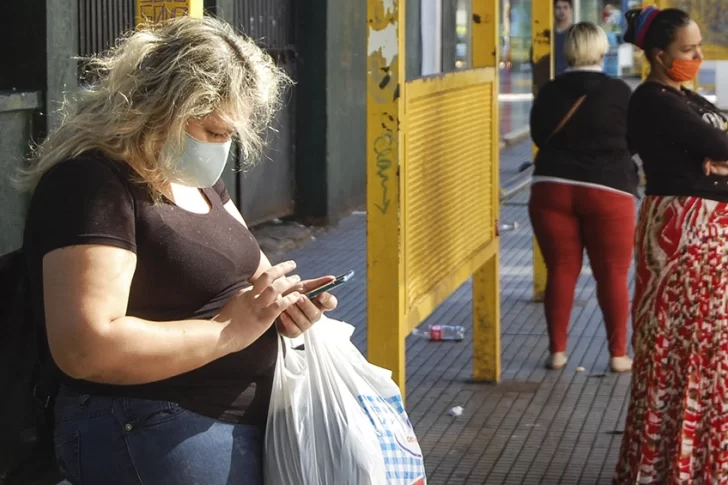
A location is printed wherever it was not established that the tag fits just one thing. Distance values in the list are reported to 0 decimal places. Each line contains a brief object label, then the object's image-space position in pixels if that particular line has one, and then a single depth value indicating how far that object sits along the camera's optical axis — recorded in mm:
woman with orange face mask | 4473
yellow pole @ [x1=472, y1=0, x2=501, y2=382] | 6070
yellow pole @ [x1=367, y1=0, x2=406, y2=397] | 4352
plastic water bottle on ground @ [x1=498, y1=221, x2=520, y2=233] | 10985
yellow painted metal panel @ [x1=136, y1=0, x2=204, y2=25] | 3279
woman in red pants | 6168
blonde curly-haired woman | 2199
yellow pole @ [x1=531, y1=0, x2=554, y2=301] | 7816
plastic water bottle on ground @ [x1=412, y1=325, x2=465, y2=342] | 7238
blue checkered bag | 2541
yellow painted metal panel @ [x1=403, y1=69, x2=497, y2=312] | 4715
